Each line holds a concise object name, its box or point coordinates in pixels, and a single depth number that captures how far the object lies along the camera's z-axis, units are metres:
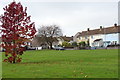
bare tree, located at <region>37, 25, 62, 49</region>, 115.43
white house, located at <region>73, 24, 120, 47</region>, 111.94
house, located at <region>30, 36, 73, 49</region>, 115.88
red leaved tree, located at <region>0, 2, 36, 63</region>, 25.16
